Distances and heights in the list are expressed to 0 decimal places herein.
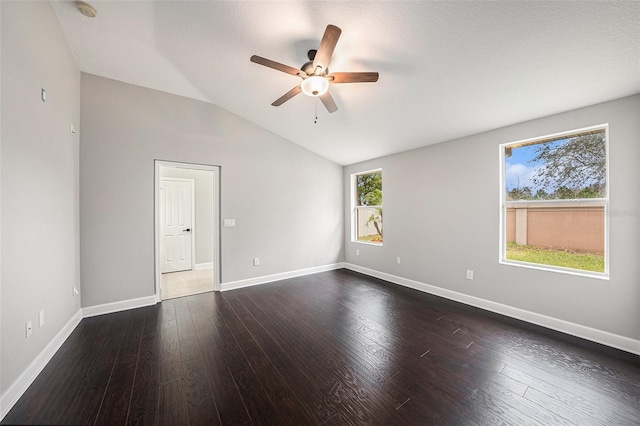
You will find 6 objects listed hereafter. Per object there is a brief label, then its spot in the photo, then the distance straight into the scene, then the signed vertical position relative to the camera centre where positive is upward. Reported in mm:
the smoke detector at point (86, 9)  2137 +1839
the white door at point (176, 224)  5223 -248
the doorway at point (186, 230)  4859 -396
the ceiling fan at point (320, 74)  1927 +1208
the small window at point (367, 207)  4886 +119
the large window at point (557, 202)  2465 +117
